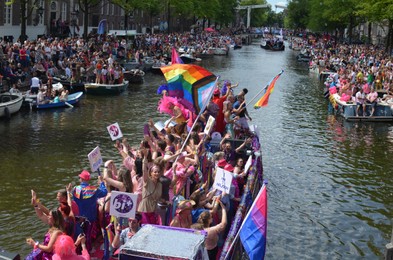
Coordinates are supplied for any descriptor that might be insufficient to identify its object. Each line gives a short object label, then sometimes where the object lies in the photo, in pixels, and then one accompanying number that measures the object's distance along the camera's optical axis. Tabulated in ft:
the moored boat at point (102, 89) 106.32
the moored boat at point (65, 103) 87.10
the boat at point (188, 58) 187.83
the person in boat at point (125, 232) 27.81
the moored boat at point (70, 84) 103.03
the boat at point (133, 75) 127.75
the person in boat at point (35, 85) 89.51
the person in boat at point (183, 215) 28.60
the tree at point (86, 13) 154.70
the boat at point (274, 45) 300.81
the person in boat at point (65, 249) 25.09
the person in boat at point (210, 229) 28.58
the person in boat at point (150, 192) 30.25
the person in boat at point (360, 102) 89.13
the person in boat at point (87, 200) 31.30
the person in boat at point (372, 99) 88.69
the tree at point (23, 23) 128.80
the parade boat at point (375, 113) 89.10
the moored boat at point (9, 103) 78.74
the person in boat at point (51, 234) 25.99
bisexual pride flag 26.78
